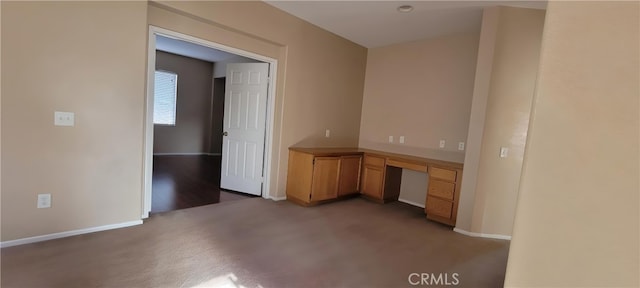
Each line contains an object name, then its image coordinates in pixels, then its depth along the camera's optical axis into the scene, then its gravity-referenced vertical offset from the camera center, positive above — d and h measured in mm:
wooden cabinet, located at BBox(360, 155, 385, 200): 4383 -758
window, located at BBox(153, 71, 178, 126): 7027 +349
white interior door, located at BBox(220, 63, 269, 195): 4207 -138
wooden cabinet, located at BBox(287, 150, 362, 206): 3979 -755
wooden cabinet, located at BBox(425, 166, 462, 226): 3582 -766
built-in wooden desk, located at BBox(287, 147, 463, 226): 3664 -712
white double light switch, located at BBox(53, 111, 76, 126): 2398 -138
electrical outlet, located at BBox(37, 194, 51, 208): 2405 -852
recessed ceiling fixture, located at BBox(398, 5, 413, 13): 3292 +1446
